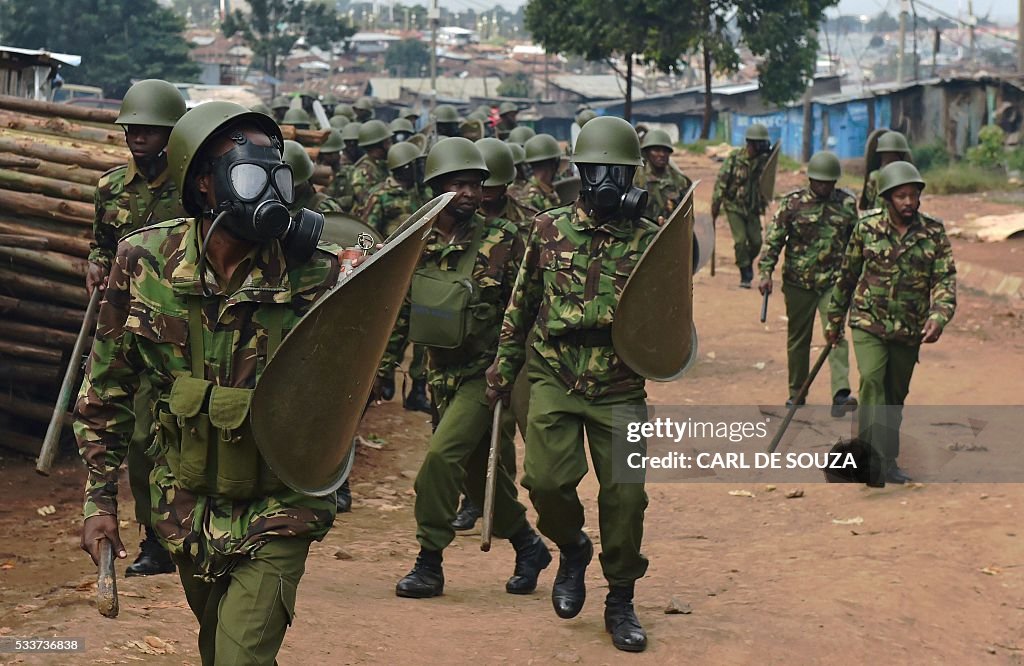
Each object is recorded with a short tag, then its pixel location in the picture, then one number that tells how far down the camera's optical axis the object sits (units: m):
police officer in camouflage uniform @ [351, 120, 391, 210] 13.77
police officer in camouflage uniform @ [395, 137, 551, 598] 6.65
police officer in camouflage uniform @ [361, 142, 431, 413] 10.95
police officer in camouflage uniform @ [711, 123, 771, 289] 16.98
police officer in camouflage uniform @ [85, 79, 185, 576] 6.89
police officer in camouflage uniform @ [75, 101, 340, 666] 3.90
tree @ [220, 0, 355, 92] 67.75
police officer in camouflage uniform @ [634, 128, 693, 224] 13.16
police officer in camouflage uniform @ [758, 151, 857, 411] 11.14
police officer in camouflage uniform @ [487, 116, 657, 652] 5.81
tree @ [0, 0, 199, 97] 54.34
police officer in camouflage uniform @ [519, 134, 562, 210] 11.33
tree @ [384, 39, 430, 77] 99.69
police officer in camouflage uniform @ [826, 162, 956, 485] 8.80
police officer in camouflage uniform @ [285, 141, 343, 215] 8.57
